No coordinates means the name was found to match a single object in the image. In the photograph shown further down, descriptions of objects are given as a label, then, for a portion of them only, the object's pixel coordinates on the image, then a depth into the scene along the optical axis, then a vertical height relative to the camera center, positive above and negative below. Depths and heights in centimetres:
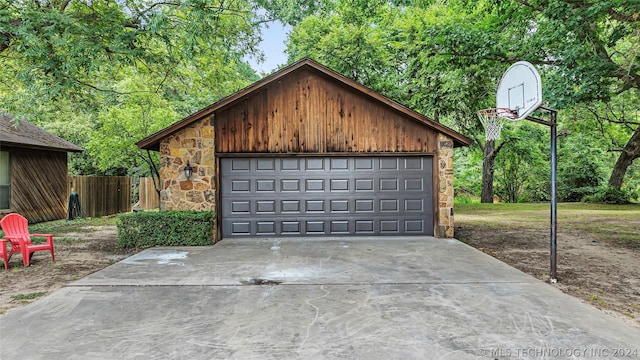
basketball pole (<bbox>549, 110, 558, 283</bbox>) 502 -39
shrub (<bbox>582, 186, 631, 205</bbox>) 1773 -76
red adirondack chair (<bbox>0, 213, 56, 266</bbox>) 593 -87
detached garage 840 +54
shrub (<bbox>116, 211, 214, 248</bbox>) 757 -95
